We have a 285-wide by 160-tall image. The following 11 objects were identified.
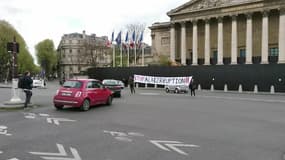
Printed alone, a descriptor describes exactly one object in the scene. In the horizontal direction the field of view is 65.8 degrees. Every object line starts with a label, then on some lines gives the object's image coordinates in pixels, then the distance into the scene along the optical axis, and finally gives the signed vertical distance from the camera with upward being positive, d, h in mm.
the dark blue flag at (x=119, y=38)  41076 +7239
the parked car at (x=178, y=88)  25302 -1343
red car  11101 -906
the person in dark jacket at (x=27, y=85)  11933 -437
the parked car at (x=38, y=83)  34249 -927
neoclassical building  39116 +8796
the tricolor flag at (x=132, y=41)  42740 +6960
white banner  28826 -474
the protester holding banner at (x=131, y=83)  22612 -642
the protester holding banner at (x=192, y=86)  21427 -930
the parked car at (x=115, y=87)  18338 -850
